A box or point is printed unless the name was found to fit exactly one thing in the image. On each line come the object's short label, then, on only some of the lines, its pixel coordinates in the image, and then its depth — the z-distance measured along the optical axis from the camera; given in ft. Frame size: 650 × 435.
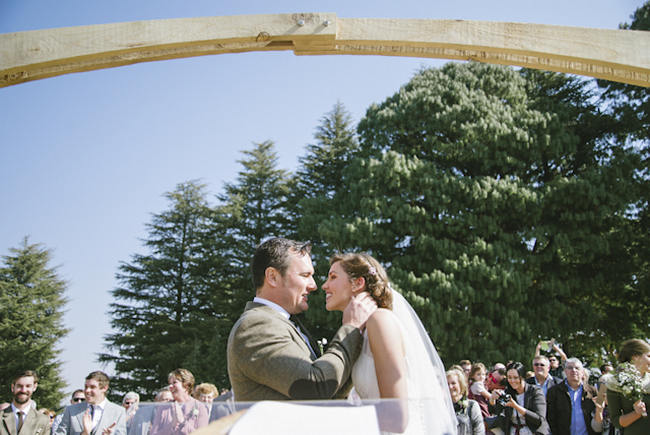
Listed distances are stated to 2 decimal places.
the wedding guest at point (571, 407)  24.18
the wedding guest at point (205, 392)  26.79
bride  6.47
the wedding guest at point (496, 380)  34.35
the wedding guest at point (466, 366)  35.43
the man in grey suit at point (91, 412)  19.83
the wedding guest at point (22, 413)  22.11
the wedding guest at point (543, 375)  25.26
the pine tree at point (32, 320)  95.76
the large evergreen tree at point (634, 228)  58.85
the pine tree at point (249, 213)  98.17
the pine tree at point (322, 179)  70.90
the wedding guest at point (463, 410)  21.57
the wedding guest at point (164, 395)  25.79
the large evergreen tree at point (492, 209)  53.93
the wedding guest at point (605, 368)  32.94
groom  7.43
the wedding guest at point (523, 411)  22.49
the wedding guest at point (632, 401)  17.06
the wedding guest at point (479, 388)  28.14
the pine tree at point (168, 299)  94.38
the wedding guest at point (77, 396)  32.04
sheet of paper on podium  4.13
